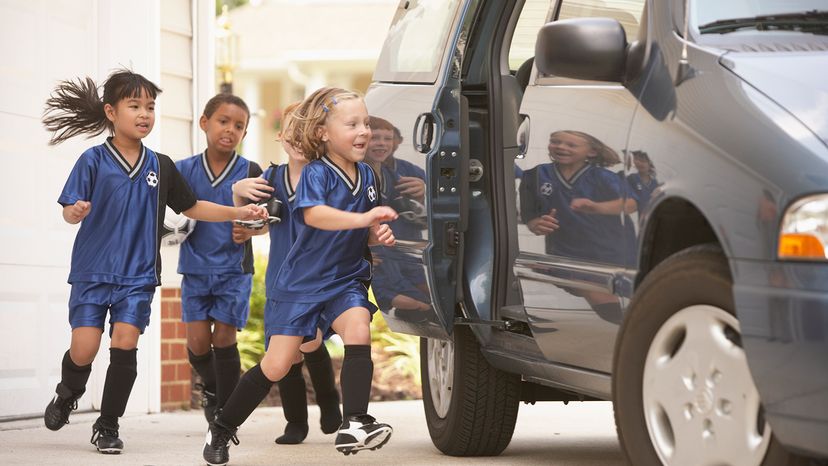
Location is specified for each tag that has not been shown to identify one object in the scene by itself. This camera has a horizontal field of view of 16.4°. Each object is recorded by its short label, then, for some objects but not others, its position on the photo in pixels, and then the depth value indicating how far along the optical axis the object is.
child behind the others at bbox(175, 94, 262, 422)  14.57
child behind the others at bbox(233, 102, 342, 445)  12.47
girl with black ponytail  12.77
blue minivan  6.69
